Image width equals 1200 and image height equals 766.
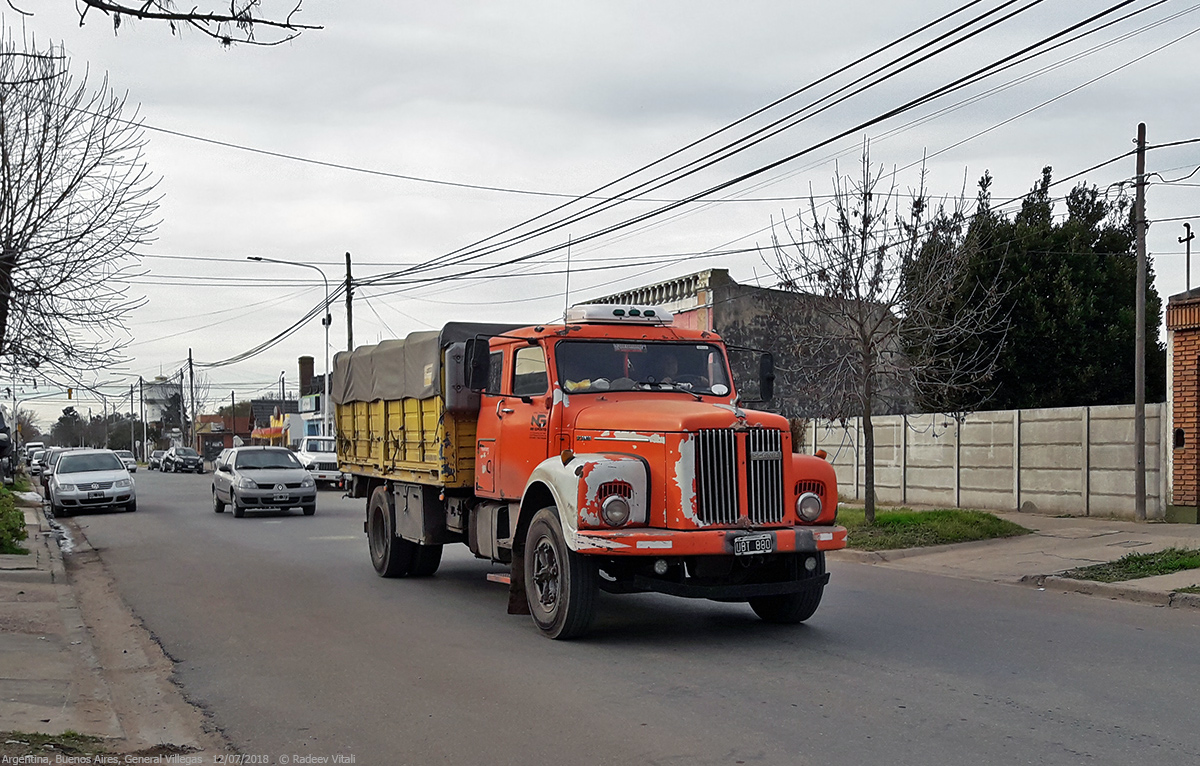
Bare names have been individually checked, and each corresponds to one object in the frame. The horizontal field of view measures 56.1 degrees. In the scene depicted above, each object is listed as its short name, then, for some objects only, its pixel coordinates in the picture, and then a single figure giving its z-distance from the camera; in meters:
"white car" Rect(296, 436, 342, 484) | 35.91
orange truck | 8.73
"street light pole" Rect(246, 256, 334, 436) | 38.90
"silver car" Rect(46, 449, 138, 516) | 25.41
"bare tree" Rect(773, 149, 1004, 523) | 16.83
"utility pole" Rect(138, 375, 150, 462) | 106.75
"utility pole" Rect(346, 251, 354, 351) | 37.97
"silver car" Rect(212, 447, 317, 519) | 24.19
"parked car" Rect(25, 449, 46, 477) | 53.33
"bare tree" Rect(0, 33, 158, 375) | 13.48
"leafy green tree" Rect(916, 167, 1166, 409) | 25.70
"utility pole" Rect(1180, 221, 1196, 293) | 40.34
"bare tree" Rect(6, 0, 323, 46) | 5.66
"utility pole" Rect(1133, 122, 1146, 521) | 17.59
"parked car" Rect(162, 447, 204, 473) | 63.31
